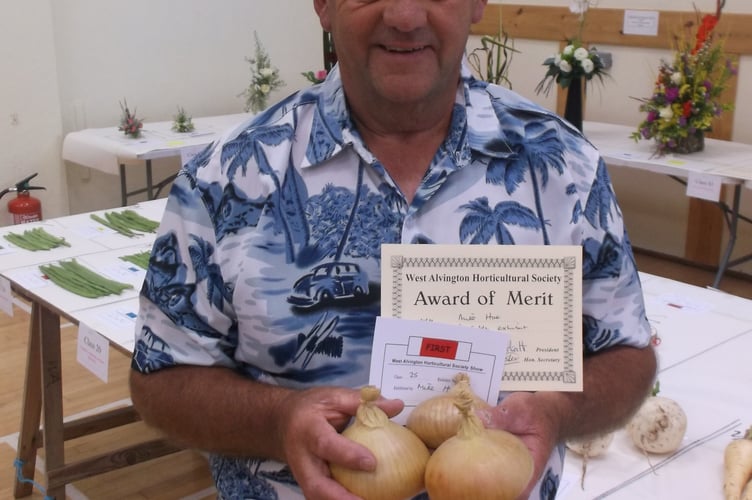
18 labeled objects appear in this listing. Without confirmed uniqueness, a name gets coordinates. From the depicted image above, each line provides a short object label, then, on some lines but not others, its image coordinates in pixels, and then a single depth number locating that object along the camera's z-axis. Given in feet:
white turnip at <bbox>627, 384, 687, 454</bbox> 5.46
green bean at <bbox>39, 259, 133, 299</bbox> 8.22
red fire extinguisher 15.93
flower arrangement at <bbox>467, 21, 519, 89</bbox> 19.10
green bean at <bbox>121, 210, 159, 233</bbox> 10.27
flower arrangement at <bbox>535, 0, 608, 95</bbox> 15.37
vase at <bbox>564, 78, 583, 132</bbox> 15.58
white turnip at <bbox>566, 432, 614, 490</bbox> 5.32
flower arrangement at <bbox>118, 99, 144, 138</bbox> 15.94
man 3.42
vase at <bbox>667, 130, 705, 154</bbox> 14.14
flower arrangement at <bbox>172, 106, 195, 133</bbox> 16.66
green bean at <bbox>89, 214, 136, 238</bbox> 10.10
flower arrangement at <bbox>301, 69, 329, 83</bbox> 14.20
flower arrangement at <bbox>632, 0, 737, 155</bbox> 13.58
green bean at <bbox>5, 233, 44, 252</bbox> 9.43
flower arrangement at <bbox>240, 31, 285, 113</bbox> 17.72
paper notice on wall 17.21
